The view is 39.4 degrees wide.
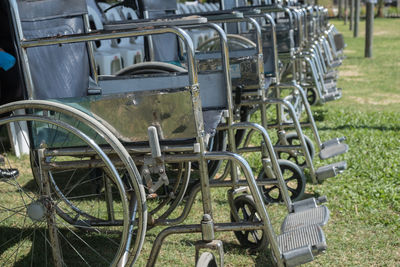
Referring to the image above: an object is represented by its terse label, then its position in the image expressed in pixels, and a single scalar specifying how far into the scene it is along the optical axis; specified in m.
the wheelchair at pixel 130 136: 2.40
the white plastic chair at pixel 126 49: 7.58
